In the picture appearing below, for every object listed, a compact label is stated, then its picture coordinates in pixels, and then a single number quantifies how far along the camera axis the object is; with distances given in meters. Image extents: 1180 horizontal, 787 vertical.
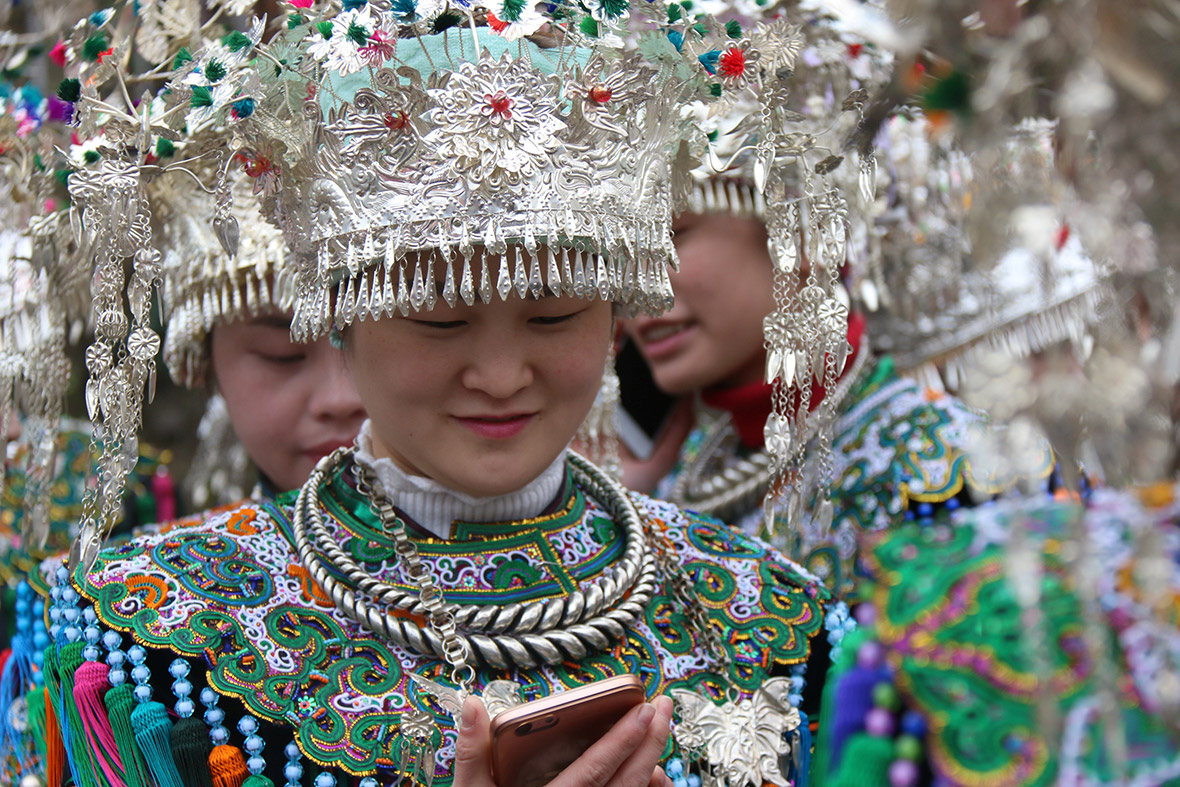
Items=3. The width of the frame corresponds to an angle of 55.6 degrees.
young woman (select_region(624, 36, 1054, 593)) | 2.46
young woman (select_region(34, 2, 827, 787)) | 1.40
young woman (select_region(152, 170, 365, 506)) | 2.09
